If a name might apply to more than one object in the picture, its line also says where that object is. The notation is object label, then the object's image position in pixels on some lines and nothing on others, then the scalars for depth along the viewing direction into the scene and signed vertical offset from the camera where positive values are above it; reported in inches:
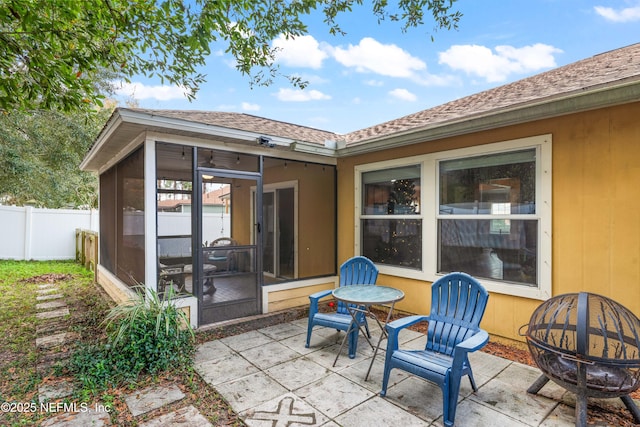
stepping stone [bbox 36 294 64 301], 229.6 -65.3
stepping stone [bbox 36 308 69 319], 191.0 -64.9
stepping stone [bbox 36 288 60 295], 247.3 -65.5
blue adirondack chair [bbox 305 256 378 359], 133.9 -44.0
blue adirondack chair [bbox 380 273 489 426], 87.6 -42.3
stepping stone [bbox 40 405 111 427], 89.3 -61.7
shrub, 114.7 -54.9
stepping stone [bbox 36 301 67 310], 209.6 -65.1
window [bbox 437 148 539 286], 137.3 -2.3
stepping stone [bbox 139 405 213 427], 89.7 -62.0
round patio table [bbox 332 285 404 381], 119.1 -34.8
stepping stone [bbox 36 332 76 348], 148.8 -64.2
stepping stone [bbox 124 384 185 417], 97.3 -62.3
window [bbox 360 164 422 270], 179.3 -3.3
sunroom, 152.8 +1.4
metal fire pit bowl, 85.2 -41.2
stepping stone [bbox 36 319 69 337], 165.2 -64.6
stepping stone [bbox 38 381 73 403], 102.9 -62.1
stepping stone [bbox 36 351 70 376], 123.1 -63.4
